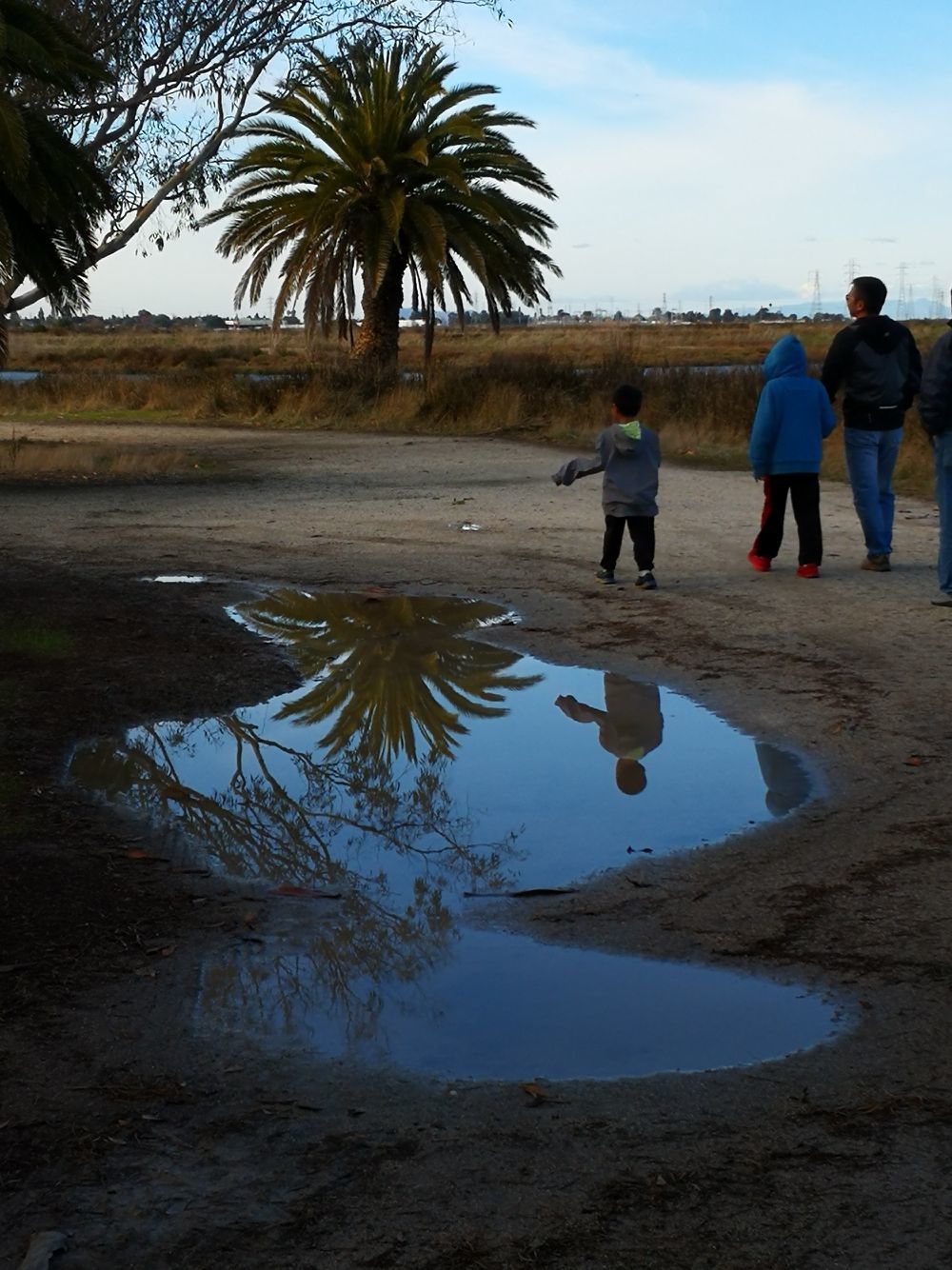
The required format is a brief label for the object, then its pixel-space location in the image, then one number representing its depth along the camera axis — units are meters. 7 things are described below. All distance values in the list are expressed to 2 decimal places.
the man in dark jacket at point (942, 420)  9.66
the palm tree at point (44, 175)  15.58
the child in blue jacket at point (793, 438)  10.96
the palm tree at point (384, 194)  27.59
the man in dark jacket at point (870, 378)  11.05
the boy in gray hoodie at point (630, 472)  10.65
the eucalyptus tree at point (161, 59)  23.50
